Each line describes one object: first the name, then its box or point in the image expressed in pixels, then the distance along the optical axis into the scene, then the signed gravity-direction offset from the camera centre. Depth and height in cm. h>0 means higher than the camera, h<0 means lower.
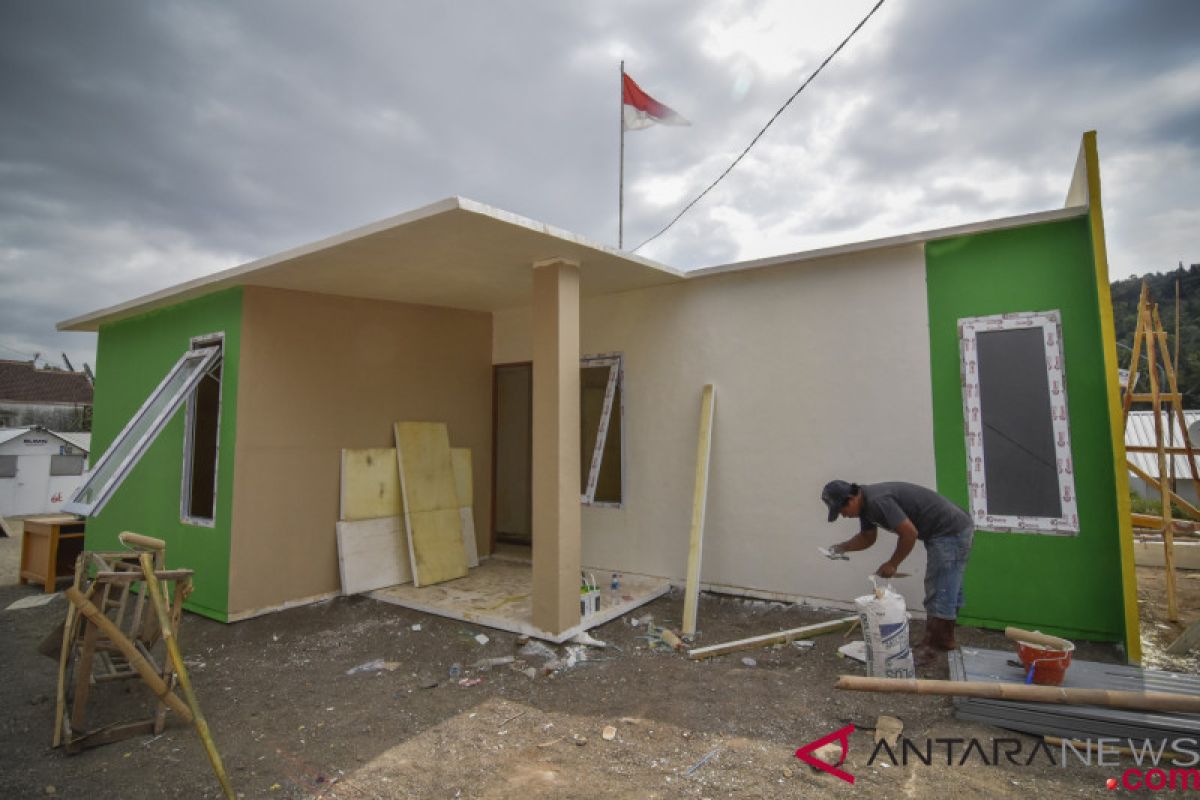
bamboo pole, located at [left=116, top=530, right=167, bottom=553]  336 -52
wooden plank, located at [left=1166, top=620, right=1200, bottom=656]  408 -136
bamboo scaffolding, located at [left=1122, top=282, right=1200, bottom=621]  462 +38
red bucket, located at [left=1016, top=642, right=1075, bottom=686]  314 -116
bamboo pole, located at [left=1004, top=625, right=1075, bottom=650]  319 -106
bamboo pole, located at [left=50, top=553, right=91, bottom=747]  307 -110
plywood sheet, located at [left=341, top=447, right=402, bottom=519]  587 -37
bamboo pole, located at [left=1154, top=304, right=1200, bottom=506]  531 +27
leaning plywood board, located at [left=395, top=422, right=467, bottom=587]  609 -59
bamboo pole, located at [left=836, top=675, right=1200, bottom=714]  280 -119
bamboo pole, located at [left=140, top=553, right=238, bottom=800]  250 -98
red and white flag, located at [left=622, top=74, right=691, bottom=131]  738 +416
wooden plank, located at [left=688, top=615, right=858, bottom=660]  426 -141
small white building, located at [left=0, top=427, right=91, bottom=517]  1472 -52
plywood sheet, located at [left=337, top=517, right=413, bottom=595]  574 -106
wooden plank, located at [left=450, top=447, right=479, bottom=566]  675 -56
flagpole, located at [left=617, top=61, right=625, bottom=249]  730 +325
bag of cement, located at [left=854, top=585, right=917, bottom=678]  357 -112
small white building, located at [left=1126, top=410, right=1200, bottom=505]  1286 +3
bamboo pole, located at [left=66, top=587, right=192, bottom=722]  266 -90
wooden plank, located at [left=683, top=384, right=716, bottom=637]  483 -55
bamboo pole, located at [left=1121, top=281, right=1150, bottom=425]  493 +80
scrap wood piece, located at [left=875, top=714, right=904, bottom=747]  303 -147
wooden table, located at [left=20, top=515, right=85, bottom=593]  681 -116
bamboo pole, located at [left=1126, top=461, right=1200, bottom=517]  503 -55
